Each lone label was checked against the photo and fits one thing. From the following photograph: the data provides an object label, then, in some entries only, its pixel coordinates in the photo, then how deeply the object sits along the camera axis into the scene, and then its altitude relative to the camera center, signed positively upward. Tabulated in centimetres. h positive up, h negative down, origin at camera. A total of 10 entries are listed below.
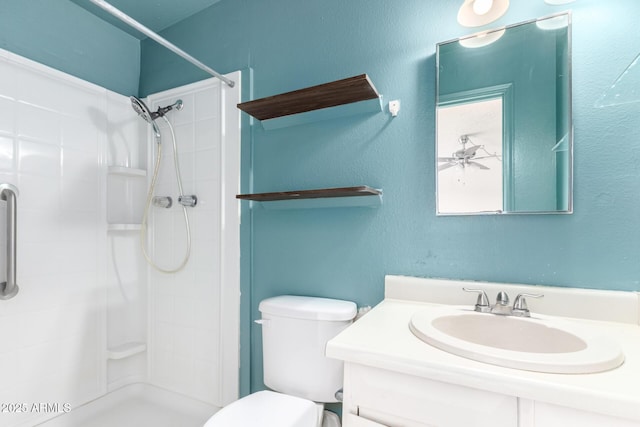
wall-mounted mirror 103 +34
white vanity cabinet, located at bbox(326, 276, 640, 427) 59 -35
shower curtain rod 107 +72
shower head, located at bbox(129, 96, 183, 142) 168 +57
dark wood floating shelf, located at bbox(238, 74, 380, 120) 118 +49
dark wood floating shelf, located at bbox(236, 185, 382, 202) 117 +9
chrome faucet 98 -29
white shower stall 146 -22
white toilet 116 -61
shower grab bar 136 -13
